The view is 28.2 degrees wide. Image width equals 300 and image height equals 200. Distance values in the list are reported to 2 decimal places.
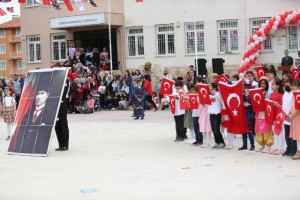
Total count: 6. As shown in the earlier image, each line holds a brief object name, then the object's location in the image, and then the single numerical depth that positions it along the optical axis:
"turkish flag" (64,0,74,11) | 26.72
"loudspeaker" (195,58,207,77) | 26.08
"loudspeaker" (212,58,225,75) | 25.53
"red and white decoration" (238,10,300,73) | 28.23
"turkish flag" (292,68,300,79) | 17.18
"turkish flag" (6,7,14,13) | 28.22
